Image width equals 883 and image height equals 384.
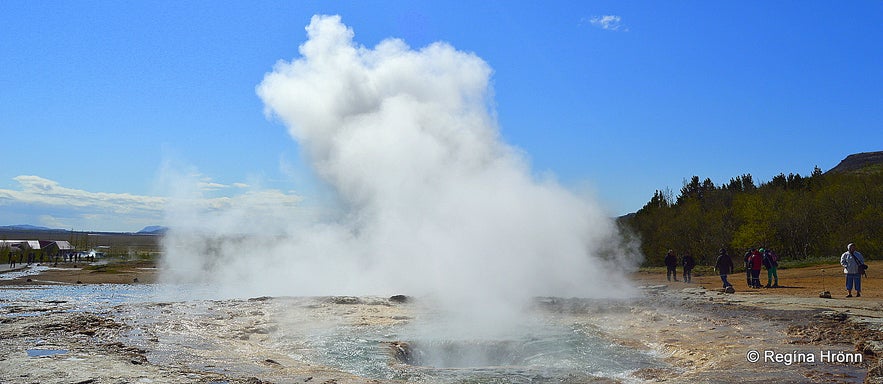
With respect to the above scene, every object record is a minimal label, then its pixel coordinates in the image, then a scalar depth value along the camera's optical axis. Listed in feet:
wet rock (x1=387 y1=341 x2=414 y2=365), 34.53
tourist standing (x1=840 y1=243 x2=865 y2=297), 47.42
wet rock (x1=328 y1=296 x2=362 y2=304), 56.70
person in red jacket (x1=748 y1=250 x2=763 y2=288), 62.03
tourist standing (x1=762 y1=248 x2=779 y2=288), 61.16
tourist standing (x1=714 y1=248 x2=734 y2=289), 62.28
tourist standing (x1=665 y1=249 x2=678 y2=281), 81.20
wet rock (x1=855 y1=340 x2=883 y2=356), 27.43
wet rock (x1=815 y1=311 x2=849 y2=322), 37.22
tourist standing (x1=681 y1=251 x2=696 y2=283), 76.69
